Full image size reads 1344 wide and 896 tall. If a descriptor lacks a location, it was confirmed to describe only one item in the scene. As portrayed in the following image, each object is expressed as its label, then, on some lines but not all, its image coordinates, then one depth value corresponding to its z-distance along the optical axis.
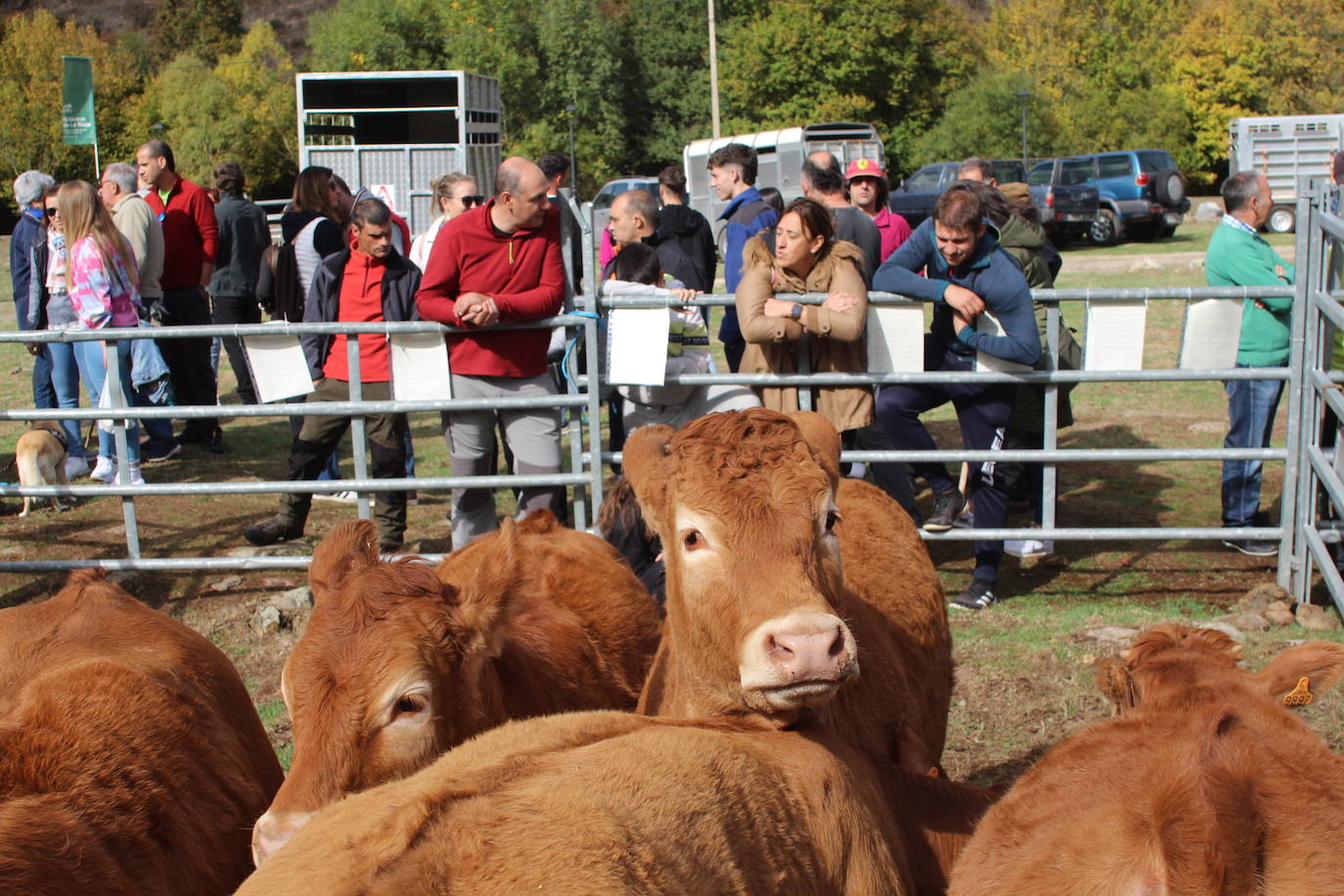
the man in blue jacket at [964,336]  6.86
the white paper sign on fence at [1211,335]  7.04
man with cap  9.40
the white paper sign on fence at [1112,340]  7.03
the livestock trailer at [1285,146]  38.22
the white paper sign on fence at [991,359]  7.03
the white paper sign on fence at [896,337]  7.10
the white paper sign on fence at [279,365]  7.13
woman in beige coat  6.82
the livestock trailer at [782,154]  33.22
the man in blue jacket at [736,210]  8.34
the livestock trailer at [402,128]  25.45
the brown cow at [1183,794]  2.41
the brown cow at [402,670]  3.04
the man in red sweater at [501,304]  6.73
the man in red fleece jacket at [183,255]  10.38
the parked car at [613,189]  28.68
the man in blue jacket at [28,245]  10.23
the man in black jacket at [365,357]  7.63
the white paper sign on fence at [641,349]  6.94
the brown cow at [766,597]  2.92
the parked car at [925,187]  28.00
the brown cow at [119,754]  2.78
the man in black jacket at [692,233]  9.61
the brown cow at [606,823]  1.92
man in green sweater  7.38
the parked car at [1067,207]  30.62
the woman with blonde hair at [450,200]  9.67
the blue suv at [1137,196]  31.27
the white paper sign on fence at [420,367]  6.98
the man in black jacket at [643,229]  9.11
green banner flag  22.50
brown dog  9.06
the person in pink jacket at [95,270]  8.64
